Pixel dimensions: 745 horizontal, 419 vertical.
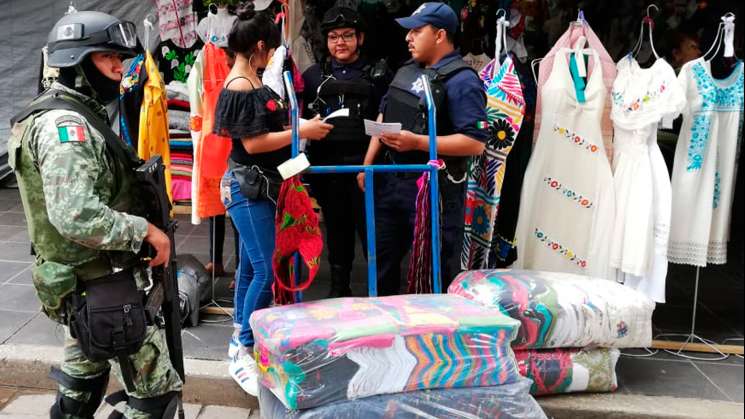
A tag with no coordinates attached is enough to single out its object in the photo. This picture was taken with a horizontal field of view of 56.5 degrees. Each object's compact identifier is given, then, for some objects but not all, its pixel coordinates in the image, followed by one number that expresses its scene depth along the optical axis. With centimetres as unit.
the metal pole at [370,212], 299
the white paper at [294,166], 278
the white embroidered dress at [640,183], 380
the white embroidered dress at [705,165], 384
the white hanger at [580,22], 407
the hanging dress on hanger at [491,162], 389
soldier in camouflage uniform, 219
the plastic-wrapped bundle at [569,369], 342
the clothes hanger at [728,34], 381
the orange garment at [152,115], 427
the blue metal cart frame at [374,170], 295
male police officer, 338
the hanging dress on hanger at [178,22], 546
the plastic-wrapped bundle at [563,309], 335
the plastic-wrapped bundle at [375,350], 253
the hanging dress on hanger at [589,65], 402
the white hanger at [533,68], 413
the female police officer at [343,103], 403
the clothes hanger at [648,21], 405
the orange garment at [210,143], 433
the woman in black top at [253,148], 318
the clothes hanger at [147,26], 451
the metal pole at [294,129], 288
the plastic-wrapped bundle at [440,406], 257
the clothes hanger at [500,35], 404
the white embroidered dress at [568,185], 398
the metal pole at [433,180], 305
